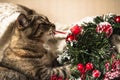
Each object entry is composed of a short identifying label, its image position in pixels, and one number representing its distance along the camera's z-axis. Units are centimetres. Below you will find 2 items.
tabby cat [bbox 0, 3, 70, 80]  131
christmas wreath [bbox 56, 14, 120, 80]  123
